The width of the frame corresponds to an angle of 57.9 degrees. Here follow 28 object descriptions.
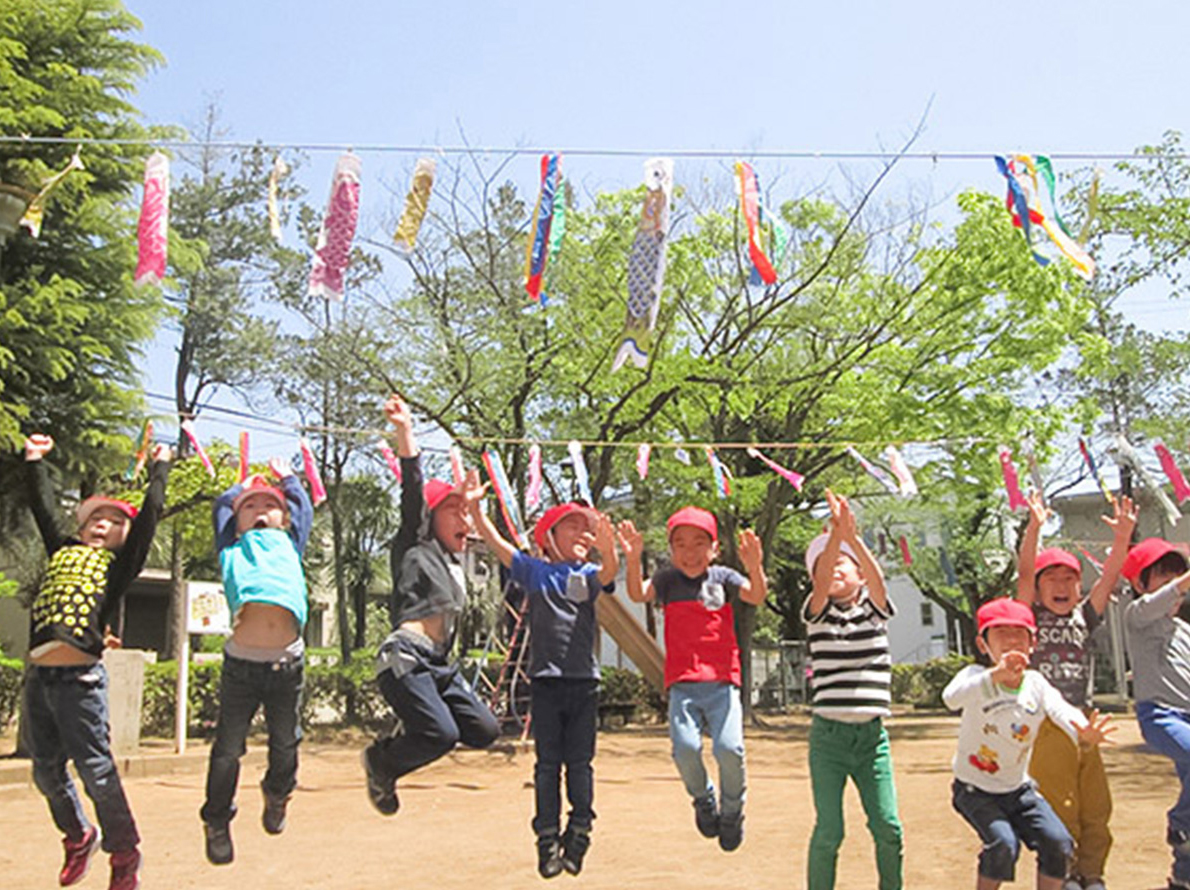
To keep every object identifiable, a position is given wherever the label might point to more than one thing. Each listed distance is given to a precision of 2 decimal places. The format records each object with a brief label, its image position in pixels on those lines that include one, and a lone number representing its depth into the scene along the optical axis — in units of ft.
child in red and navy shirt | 17.75
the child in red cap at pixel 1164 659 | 19.36
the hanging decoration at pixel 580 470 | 39.87
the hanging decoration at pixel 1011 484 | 38.39
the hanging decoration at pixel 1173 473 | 32.37
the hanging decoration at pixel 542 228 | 23.95
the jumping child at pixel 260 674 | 17.58
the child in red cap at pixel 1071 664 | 19.43
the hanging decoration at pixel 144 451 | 30.75
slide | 43.49
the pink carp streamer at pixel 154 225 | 22.07
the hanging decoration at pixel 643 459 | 40.33
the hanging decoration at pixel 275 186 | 23.60
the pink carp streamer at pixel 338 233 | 22.75
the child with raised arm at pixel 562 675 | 17.54
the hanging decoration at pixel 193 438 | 32.94
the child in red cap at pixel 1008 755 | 17.19
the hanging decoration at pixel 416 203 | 23.77
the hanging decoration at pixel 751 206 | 24.95
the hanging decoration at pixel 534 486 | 45.78
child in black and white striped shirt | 17.13
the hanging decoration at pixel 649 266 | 23.85
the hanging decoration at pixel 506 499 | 44.65
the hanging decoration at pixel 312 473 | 35.29
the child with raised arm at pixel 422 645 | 17.38
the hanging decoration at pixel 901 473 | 38.50
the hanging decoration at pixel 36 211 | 24.50
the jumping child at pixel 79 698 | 17.20
